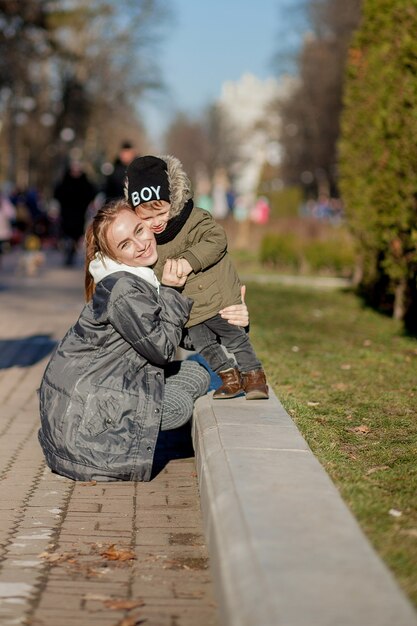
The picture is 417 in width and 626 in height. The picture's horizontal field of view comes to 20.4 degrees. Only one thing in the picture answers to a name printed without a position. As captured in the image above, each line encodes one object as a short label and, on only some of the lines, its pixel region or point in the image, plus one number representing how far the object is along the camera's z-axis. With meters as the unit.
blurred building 92.47
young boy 5.96
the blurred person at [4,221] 21.88
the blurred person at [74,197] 21.23
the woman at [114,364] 5.52
